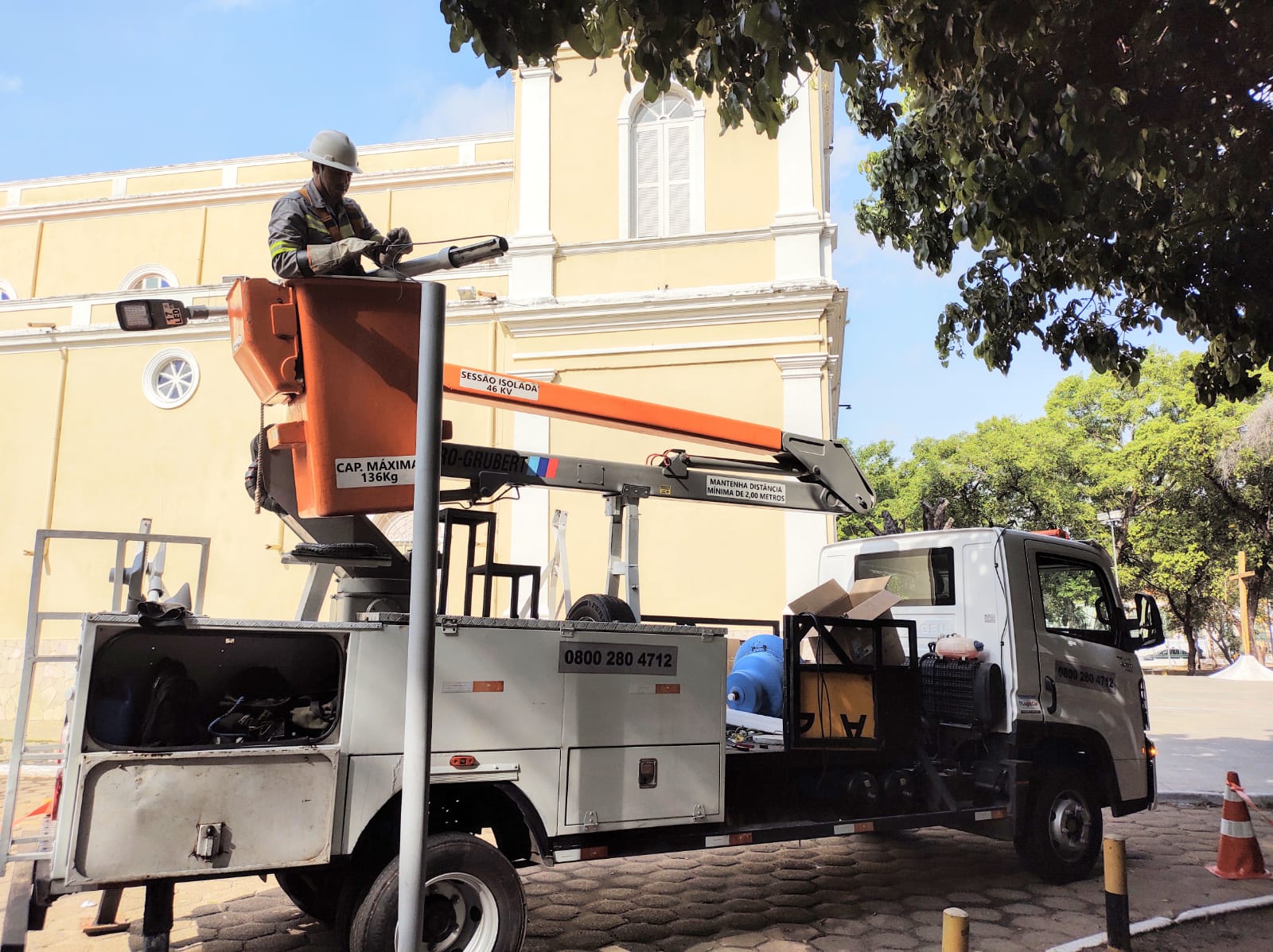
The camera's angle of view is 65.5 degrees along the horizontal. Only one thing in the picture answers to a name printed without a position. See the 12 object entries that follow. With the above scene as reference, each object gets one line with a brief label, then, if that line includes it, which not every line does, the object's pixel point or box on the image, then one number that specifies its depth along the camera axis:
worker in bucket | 4.47
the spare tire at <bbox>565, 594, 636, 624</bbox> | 5.60
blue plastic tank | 6.62
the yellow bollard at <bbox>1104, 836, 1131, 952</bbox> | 4.47
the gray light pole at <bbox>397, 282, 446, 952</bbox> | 2.76
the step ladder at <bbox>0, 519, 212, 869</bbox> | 4.00
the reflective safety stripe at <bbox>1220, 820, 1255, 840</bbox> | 7.06
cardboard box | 6.22
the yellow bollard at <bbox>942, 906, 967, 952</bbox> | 2.91
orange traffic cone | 7.05
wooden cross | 36.72
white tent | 34.44
